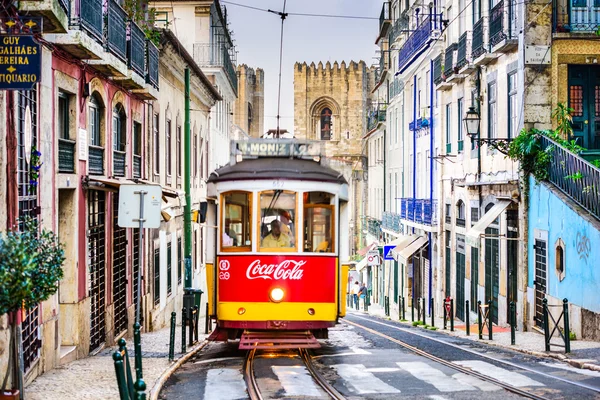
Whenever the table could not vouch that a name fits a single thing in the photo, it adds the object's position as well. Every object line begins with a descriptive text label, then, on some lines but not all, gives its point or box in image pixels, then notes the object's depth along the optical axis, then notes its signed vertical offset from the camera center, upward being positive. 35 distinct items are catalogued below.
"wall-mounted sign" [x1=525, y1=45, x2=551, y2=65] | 20.31 +3.66
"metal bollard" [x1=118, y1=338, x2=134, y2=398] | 8.97 -1.57
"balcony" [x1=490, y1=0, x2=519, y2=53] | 21.00 +4.55
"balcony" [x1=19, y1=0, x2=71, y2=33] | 10.52 +2.47
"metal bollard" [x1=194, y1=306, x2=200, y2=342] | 18.05 -2.31
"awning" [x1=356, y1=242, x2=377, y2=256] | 48.21 -2.06
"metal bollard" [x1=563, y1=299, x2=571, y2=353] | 14.65 -1.87
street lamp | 21.03 +2.20
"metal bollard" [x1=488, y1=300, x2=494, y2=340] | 18.34 -2.33
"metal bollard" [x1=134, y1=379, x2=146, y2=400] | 7.27 -1.44
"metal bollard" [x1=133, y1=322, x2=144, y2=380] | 10.34 -1.61
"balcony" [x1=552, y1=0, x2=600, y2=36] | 20.02 +4.49
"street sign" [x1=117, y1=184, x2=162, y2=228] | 11.57 +0.16
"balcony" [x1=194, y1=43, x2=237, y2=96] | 36.22 +6.82
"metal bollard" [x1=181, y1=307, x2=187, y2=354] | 15.32 -1.95
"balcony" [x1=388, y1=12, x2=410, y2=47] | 40.72 +9.12
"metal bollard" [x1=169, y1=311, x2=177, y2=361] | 14.08 -2.01
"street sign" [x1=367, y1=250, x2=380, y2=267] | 33.81 -1.68
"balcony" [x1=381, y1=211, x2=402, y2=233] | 40.69 -0.34
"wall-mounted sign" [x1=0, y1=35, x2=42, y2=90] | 9.24 +1.61
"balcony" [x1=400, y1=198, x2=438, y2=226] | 32.34 +0.16
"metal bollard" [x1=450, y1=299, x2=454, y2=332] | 22.58 -2.74
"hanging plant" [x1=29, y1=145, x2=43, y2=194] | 12.04 +0.66
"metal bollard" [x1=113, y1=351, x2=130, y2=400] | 7.74 -1.39
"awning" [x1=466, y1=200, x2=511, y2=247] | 21.11 -0.20
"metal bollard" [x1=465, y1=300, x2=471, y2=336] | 20.02 -2.51
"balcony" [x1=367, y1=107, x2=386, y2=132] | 48.88 +5.64
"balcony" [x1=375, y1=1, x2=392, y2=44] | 48.49 +10.91
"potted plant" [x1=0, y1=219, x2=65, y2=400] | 7.91 -0.54
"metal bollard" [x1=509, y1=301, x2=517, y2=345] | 17.28 -2.08
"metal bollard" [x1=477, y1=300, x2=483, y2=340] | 19.08 -2.49
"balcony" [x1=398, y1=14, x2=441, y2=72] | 31.72 +6.79
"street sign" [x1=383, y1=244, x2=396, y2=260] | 33.49 -1.42
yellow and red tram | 13.86 -0.57
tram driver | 13.86 -0.35
